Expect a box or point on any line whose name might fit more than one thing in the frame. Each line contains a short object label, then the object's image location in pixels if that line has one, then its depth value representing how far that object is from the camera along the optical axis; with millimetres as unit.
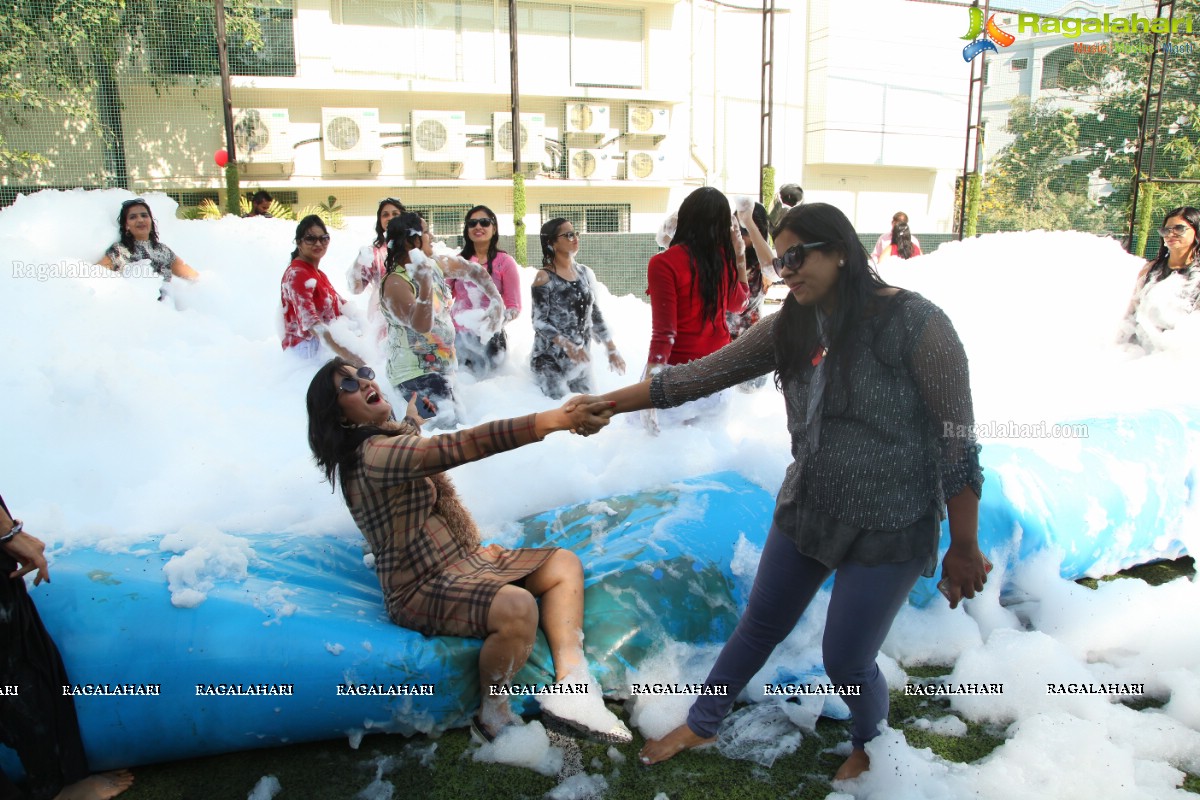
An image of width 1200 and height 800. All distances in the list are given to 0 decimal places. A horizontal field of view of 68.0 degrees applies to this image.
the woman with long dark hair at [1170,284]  6113
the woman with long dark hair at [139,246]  6465
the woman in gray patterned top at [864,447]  2061
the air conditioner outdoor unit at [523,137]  16625
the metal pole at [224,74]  11321
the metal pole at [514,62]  12452
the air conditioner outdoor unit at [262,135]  15375
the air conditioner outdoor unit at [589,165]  17375
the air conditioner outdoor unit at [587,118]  17125
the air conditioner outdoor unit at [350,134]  15938
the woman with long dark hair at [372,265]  6137
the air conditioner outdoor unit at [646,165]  17688
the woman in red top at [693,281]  3986
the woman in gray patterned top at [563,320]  5168
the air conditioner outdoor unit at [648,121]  17531
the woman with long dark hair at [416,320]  4375
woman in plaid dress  2496
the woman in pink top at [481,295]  5695
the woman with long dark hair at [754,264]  5027
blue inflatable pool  2484
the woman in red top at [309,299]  5164
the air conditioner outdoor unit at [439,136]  16266
